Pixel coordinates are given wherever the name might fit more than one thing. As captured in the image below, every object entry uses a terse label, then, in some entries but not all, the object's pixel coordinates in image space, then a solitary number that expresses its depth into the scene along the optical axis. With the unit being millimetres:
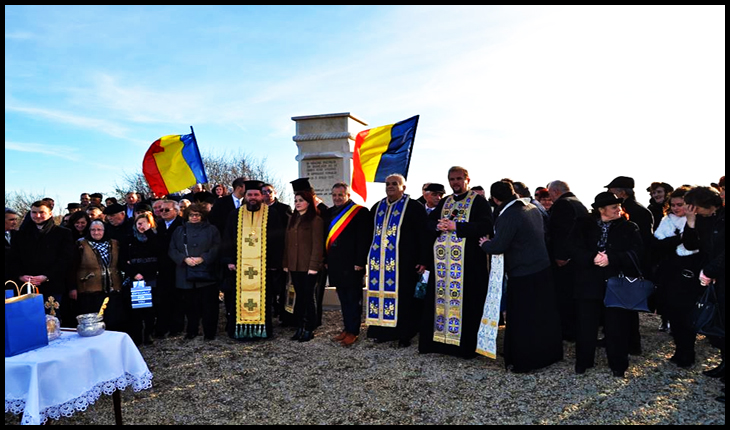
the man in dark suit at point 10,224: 6447
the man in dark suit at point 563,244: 5871
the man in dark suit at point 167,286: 6930
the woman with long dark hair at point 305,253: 6711
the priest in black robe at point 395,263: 6430
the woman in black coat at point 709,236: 4324
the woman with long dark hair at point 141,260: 6508
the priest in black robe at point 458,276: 5801
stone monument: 9289
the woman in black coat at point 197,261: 6816
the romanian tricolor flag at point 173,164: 9164
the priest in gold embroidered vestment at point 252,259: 6938
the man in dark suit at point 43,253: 6008
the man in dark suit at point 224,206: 8102
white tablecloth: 3402
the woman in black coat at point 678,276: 5109
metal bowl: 4039
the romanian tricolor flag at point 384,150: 7629
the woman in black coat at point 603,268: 4891
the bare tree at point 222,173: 33219
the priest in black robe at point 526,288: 5203
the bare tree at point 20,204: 28297
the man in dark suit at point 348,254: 6551
